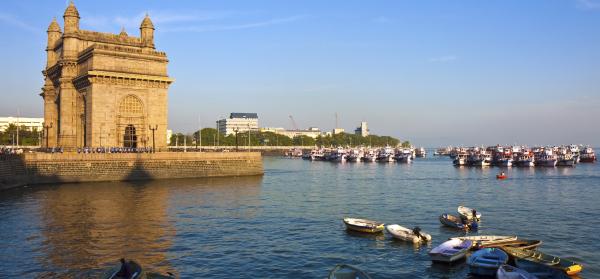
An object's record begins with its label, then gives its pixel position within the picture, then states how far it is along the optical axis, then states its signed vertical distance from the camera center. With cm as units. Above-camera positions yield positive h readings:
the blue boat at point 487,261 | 2838 -646
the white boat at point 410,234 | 3600 -617
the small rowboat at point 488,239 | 3328 -615
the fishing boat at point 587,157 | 16608 -286
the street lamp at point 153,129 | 8406 +389
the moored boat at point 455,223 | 4100 -612
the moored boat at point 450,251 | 3075 -635
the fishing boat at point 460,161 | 14250 -334
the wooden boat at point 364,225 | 3934 -598
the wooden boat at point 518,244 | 3269 -628
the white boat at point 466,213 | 4275 -559
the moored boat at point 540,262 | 2781 -644
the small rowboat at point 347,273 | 2450 -612
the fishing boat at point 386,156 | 17512 -217
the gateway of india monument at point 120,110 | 7719 +715
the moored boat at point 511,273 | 2547 -642
